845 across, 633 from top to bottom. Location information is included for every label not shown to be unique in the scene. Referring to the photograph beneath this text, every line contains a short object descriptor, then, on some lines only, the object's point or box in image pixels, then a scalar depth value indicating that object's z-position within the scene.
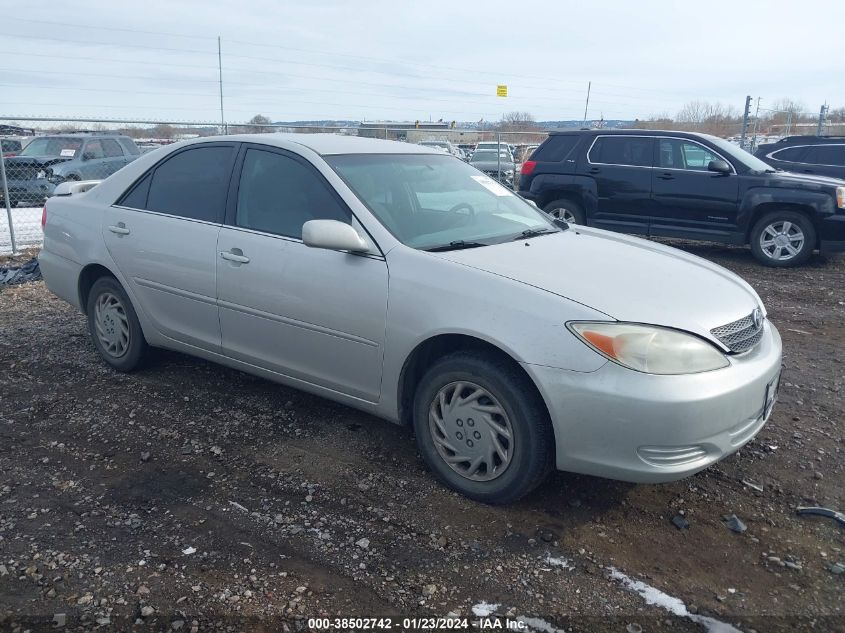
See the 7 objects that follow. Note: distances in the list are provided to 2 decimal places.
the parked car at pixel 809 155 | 12.45
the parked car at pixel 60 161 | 12.30
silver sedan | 2.96
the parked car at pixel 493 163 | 20.12
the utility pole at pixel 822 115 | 19.52
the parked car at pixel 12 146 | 15.01
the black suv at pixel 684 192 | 9.15
